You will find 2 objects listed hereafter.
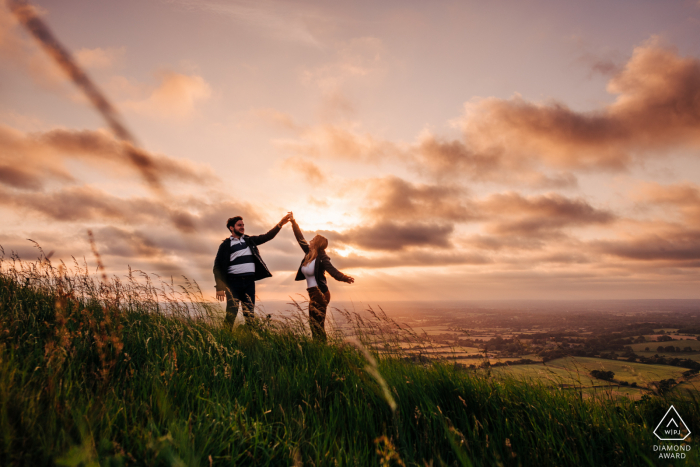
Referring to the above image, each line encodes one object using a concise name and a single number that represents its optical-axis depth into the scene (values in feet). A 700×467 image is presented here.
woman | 24.61
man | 25.25
